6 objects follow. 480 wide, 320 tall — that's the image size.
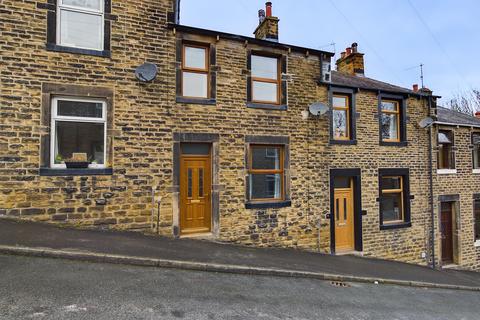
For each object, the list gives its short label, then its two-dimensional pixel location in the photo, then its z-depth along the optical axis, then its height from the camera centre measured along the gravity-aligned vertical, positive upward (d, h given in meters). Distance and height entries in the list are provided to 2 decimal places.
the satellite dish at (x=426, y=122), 11.67 +1.89
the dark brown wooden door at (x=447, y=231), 12.61 -2.39
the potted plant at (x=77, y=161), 7.17 +0.30
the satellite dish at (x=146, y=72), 7.64 +2.50
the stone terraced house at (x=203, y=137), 6.90 +1.00
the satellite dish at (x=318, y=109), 9.60 +1.97
